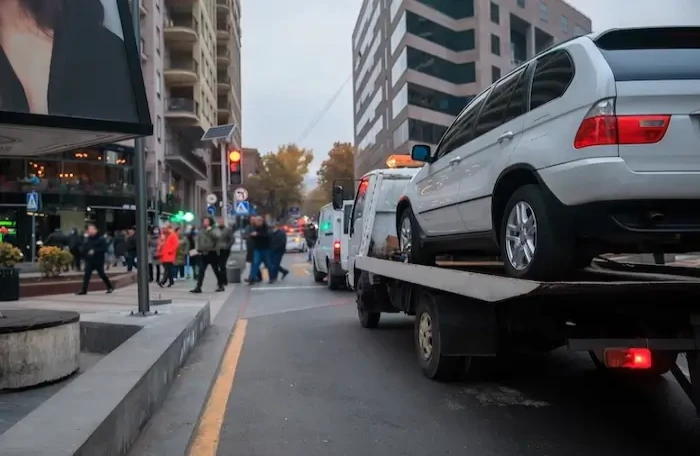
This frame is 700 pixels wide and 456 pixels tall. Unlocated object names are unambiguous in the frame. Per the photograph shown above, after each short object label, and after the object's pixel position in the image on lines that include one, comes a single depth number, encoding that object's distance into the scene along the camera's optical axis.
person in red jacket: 15.91
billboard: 5.68
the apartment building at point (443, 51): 48.72
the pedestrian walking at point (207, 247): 13.97
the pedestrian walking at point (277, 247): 17.11
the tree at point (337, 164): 84.44
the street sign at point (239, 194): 22.25
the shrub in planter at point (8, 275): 12.27
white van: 14.22
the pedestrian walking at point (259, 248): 16.55
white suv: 3.79
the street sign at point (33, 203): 19.83
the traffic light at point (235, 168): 18.61
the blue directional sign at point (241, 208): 22.19
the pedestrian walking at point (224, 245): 14.29
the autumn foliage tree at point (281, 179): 65.88
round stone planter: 5.43
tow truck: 3.84
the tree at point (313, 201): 95.47
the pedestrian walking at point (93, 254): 13.42
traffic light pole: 18.86
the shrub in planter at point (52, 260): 14.58
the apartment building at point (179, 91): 36.38
